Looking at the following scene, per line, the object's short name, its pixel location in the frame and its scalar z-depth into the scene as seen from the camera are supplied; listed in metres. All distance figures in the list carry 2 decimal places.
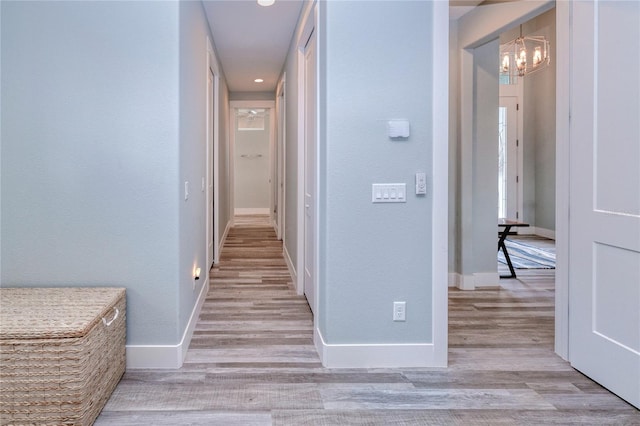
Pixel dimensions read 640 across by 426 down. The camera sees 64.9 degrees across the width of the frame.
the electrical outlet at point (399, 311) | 2.76
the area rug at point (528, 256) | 5.96
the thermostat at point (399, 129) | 2.67
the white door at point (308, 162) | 3.82
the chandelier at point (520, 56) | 5.51
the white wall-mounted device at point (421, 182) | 2.71
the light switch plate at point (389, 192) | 2.72
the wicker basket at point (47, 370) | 1.99
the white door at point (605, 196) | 2.30
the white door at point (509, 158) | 9.13
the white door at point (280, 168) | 6.97
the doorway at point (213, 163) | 5.36
